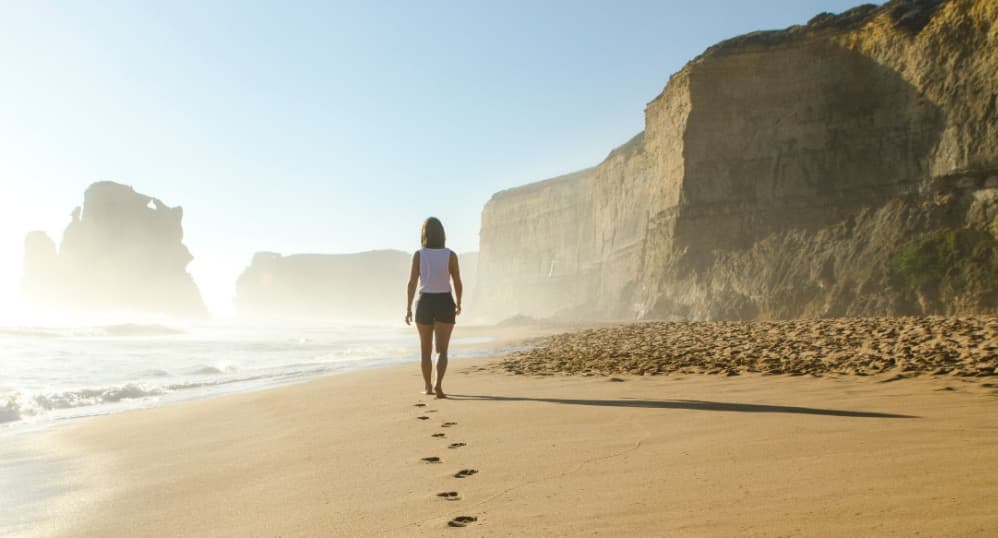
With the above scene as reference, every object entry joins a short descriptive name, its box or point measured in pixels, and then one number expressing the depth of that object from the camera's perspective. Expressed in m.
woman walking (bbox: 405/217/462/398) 6.22
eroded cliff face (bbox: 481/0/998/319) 20.52
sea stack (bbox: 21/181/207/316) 87.38
